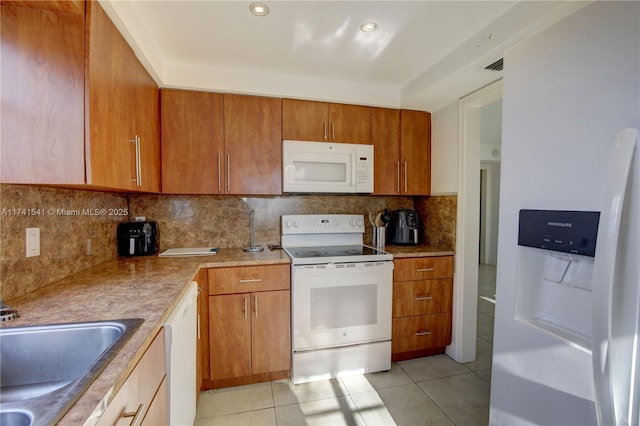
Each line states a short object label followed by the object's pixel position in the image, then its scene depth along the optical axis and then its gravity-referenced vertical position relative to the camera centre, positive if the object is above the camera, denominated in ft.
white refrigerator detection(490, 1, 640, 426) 2.61 -0.22
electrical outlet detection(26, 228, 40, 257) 3.97 -0.56
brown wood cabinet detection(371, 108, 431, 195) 8.20 +1.58
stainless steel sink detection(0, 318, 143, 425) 2.84 -1.53
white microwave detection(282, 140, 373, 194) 7.43 +0.99
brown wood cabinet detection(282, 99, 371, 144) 7.52 +2.22
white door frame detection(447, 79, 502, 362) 7.54 -0.68
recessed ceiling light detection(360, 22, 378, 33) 5.33 +3.34
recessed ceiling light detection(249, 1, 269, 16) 4.78 +3.31
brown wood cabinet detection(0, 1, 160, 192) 3.36 +1.32
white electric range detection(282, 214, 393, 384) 6.61 -2.58
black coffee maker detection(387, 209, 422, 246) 8.50 -0.65
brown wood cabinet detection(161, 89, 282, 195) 6.91 +1.49
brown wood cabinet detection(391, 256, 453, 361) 7.42 -2.65
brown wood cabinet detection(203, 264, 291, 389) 6.27 -2.69
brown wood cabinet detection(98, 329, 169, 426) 2.22 -1.75
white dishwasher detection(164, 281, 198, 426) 3.59 -2.20
